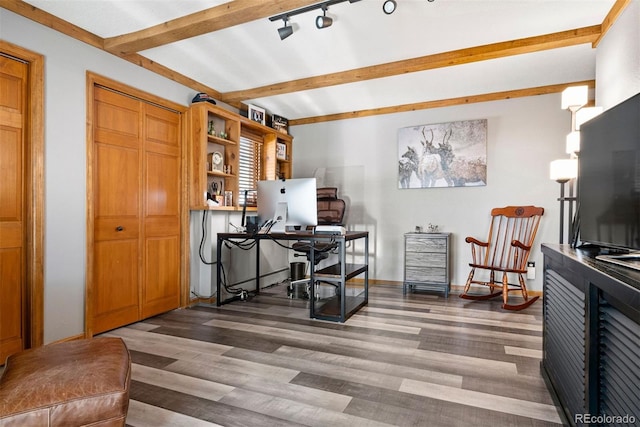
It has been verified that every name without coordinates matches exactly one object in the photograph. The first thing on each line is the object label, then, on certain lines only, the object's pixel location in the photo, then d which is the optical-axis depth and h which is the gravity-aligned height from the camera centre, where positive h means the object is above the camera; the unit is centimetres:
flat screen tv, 131 +14
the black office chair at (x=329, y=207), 463 +1
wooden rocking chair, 380 -47
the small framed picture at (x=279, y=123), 522 +128
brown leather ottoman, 118 -67
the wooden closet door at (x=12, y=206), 234 -1
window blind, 469 +57
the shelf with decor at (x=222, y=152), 380 +70
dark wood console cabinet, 100 -47
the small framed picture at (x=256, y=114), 472 +128
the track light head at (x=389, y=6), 242 +142
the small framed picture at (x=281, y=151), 527 +86
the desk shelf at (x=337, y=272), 330 -65
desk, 323 -67
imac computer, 340 +3
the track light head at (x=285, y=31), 269 +138
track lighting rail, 241 +145
